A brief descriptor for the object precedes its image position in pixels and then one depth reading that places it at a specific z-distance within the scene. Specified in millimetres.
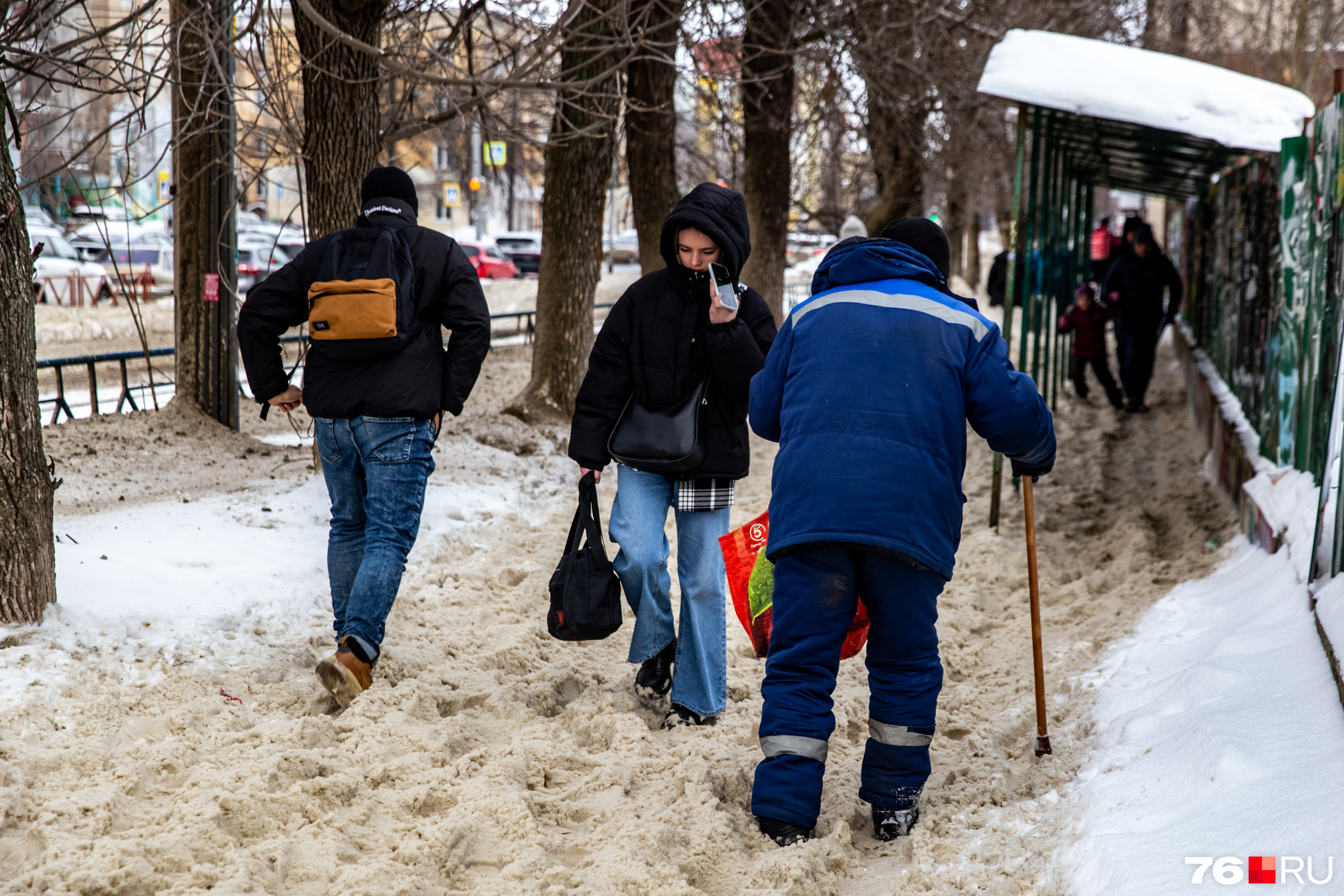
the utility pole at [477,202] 31531
